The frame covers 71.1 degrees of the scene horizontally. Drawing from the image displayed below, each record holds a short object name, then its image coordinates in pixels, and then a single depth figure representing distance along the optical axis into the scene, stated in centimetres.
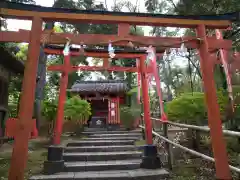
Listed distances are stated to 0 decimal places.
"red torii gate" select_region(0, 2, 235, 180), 293
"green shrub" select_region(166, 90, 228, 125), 527
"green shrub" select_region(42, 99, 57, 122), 781
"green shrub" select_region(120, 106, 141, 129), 1149
